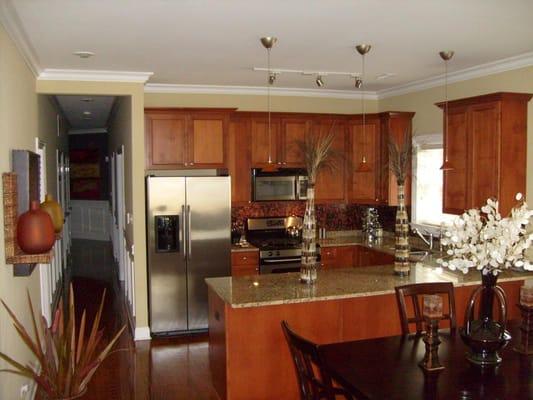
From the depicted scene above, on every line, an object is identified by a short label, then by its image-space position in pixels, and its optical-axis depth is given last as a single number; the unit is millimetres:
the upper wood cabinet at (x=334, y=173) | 6578
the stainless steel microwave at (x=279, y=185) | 6344
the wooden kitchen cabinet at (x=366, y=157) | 6539
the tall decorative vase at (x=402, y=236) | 4336
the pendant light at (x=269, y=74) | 3939
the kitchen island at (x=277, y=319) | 3758
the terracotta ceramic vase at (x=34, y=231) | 3049
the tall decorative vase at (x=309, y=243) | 4094
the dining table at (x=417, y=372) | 2359
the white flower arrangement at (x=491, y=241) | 2688
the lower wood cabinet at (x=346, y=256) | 6355
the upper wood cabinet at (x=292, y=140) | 6445
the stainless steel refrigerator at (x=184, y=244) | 5660
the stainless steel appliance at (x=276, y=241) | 6129
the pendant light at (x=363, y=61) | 4207
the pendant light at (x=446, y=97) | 4488
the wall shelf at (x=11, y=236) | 3133
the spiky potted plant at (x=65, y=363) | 3023
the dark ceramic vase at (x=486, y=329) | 2684
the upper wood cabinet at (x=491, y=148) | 4562
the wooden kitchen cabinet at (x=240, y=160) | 6277
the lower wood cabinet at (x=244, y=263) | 6062
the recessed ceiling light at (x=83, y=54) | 4379
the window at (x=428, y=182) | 5988
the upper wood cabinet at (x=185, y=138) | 5777
